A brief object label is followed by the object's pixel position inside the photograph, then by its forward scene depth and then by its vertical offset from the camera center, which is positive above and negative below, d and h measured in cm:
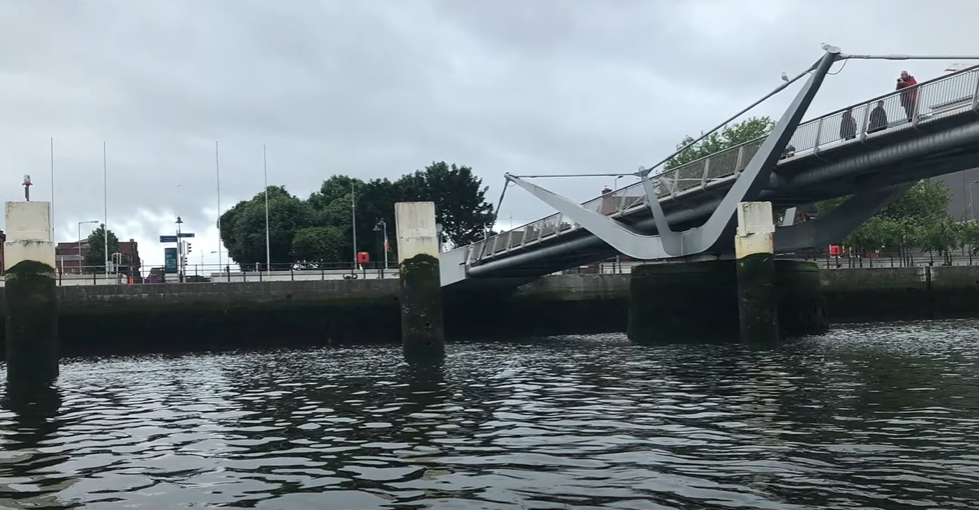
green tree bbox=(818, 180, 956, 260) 7056 +329
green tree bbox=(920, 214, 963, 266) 6994 +234
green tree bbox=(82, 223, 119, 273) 12019 +744
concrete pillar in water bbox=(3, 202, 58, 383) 2686 +36
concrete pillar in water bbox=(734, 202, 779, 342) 3170 +17
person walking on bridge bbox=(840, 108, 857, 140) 2738 +414
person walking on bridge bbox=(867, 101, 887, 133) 2617 +410
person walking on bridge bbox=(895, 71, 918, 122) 2506 +443
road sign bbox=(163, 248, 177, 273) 6607 +299
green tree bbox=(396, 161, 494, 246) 8481 +797
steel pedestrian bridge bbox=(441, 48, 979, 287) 2548 +297
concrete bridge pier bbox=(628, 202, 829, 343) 3528 -83
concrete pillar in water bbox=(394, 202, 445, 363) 3031 +20
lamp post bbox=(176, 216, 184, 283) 6586 +333
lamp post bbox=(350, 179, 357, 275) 8578 +744
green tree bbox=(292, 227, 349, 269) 8769 +450
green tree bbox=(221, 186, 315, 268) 9312 +666
